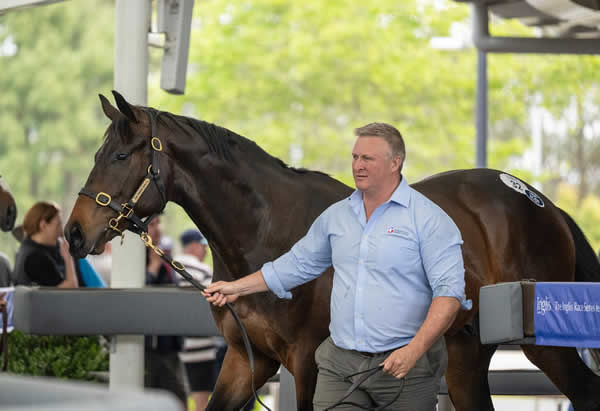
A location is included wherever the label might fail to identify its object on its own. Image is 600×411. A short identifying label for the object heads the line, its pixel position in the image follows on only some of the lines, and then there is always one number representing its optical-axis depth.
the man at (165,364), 15.59
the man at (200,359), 16.92
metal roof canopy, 20.09
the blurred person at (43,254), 14.12
